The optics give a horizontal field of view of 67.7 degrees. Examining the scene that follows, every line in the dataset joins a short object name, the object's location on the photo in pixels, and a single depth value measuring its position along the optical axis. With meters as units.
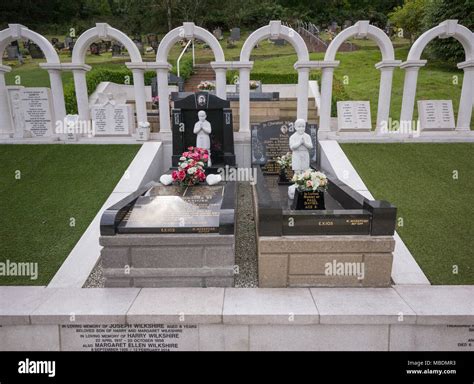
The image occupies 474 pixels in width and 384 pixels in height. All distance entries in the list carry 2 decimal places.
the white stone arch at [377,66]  9.95
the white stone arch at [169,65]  9.86
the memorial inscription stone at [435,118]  10.46
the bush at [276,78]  20.35
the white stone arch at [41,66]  10.00
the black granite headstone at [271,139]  9.23
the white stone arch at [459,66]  9.98
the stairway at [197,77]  21.41
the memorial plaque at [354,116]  10.39
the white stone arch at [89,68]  10.02
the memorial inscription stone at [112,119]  10.33
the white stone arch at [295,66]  9.81
